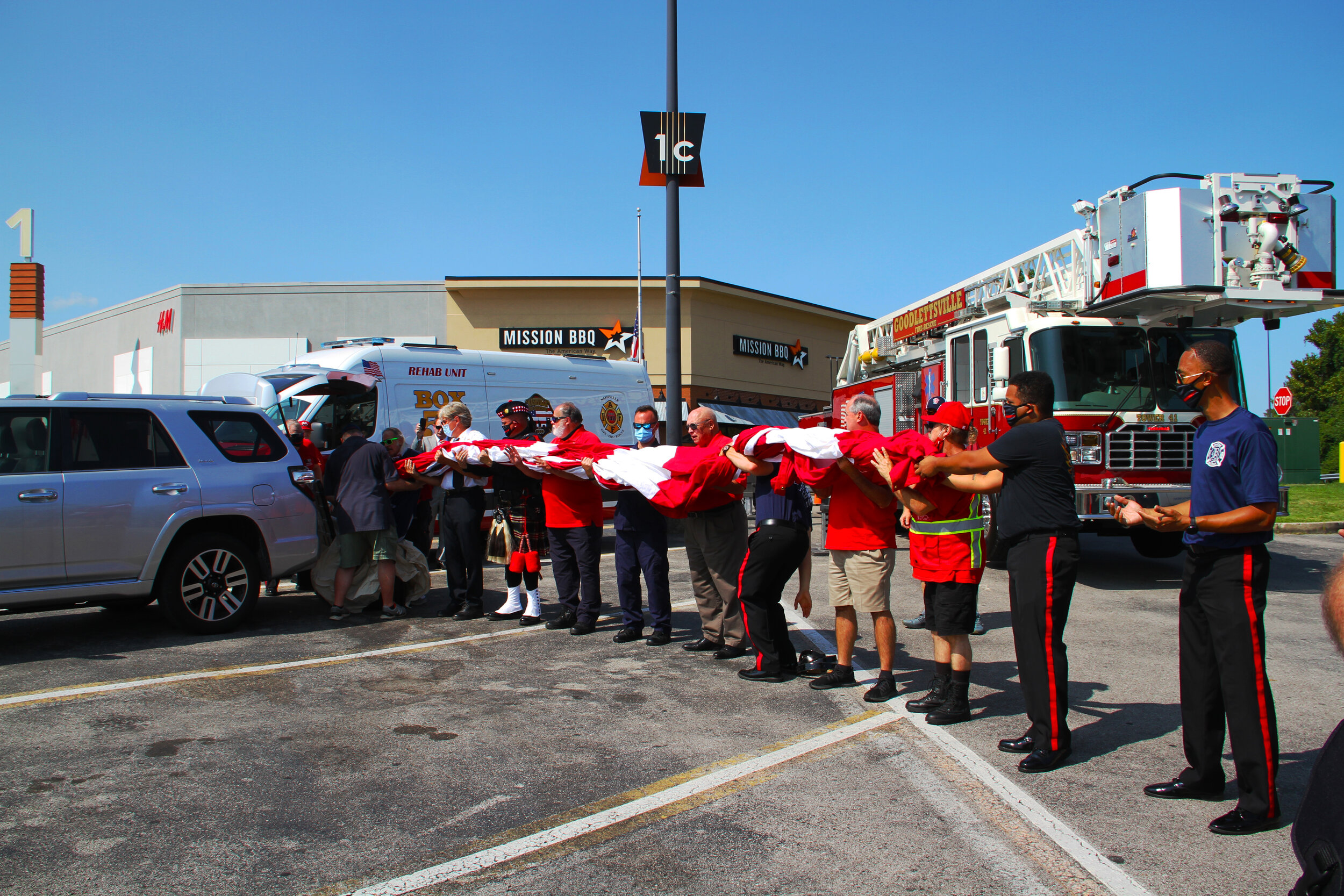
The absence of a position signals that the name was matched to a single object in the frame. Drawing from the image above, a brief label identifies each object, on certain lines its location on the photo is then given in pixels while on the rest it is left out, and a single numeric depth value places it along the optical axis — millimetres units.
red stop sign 23891
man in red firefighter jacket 5238
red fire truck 9547
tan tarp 8430
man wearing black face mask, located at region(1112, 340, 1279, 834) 3859
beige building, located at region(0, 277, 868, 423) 30672
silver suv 6609
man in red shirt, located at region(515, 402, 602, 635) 7641
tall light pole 13172
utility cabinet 31141
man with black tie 8367
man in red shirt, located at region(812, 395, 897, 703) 5609
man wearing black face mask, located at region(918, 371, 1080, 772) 4527
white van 12258
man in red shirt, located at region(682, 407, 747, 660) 6848
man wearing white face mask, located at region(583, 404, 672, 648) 7352
